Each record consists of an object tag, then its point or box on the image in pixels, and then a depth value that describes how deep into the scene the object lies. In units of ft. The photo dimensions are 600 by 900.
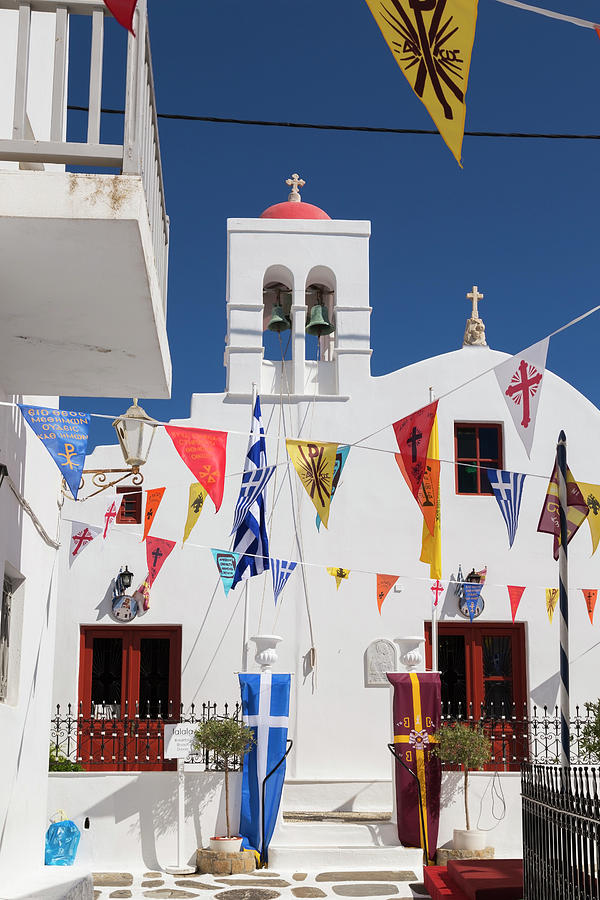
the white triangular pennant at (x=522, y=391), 28.12
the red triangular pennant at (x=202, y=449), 29.48
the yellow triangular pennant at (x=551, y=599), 46.50
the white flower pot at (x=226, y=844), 36.91
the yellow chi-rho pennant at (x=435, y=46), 14.12
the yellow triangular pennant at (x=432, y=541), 36.47
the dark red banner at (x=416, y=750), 38.50
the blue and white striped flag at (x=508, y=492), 35.22
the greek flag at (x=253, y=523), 35.73
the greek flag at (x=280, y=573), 43.50
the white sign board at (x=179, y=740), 38.79
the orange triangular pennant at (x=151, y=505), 42.02
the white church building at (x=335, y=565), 45.70
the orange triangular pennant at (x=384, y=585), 46.45
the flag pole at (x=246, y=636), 45.62
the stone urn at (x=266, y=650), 40.52
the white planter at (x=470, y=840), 37.68
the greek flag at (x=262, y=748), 38.19
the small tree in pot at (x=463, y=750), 38.17
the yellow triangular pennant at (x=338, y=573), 45.96
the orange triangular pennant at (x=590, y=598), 46.65
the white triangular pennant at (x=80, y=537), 45.93
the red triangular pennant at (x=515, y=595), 46.65
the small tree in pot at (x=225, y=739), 38.14
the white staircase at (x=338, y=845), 37.32
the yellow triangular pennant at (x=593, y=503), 35.86
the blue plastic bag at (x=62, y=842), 34.91
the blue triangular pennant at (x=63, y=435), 21.42
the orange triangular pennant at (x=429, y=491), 34.28
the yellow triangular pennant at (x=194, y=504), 38.50
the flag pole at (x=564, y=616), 25.90
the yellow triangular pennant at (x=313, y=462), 31.27
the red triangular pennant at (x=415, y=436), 30.50
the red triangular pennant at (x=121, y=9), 12.98
